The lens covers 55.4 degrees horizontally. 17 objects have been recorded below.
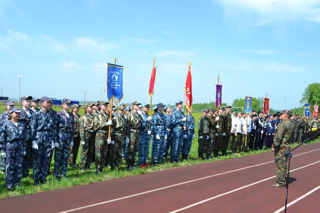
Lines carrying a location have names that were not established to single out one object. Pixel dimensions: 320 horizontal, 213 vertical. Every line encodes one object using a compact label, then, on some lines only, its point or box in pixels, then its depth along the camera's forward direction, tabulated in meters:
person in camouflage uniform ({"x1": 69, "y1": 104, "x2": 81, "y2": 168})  10.01
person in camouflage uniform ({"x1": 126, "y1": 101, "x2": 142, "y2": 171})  9.68
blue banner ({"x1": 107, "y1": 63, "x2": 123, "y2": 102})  9.34
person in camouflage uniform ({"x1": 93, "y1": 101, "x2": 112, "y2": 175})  8.81
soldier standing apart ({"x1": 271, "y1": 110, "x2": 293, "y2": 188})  8.22
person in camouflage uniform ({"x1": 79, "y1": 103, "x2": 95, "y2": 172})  9.35
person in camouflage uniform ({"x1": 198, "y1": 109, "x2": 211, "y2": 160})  12.50
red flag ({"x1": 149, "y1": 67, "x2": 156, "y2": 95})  11.09
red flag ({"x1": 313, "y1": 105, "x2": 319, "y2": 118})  31.16
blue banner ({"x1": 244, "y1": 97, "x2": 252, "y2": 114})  17.02
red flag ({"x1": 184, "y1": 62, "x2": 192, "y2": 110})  12.42
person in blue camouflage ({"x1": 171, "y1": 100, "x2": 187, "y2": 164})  11.34
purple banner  14.63
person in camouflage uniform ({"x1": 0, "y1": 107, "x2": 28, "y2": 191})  6.93
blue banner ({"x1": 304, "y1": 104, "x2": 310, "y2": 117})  28.30
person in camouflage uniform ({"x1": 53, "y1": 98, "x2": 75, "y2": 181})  7.96
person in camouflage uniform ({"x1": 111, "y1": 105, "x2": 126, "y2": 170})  9.39
